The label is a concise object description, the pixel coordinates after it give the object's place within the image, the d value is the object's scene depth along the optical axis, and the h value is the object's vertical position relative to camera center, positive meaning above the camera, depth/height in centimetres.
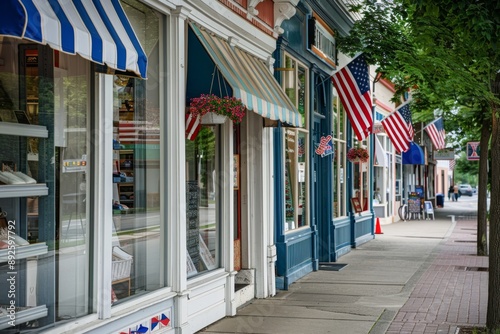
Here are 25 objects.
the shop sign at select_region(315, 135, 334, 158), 1466 +73
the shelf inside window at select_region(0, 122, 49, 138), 527 +41
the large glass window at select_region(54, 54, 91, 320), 594 +1
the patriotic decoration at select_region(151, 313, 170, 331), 725 -141
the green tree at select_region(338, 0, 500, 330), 753 +150
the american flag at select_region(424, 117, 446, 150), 2491 +179
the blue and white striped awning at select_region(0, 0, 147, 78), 434 +104
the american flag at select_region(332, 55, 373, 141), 1508 +193
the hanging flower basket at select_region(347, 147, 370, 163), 1719 +66
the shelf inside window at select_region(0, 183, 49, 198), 523 -4
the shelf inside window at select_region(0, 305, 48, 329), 515 -97
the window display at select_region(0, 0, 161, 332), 536 -1
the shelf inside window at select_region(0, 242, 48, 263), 517 -50
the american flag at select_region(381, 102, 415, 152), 1928 +146
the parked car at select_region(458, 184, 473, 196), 8612 -89
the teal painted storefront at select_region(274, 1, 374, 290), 1182 -6
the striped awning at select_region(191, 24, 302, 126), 840 +131
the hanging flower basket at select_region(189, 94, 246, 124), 793 +85
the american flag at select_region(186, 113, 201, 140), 828 +68
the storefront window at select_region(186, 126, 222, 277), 873 -22
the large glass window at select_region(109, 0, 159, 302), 697 +9
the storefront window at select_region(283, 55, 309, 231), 1252 +50
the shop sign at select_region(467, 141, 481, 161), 2289 +105
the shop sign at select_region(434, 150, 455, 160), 4044 +157
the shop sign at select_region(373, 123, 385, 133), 2476 +190
